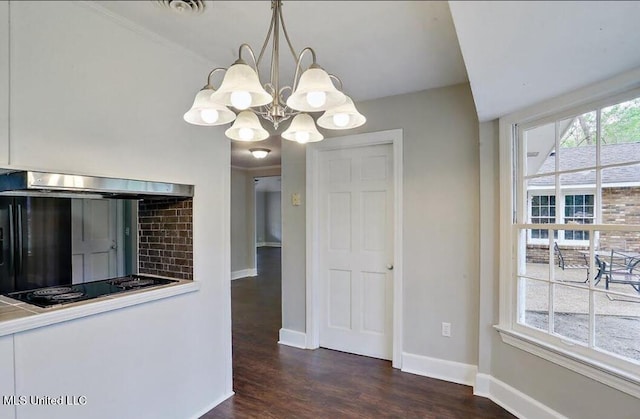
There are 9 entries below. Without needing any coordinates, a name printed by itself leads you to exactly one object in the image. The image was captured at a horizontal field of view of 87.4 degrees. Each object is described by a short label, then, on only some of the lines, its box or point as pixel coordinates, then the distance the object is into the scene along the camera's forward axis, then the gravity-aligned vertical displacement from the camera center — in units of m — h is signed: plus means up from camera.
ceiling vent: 1.59 +0.96
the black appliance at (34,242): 2.15 -0.25
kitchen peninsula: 1.42 +0.18
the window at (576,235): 1.72 -0.18
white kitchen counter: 1.36 -0.48
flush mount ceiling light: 4.74 +0.76
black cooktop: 1.65 -0.48
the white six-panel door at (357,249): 3.06 -0.43
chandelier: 1.21 +0.41
